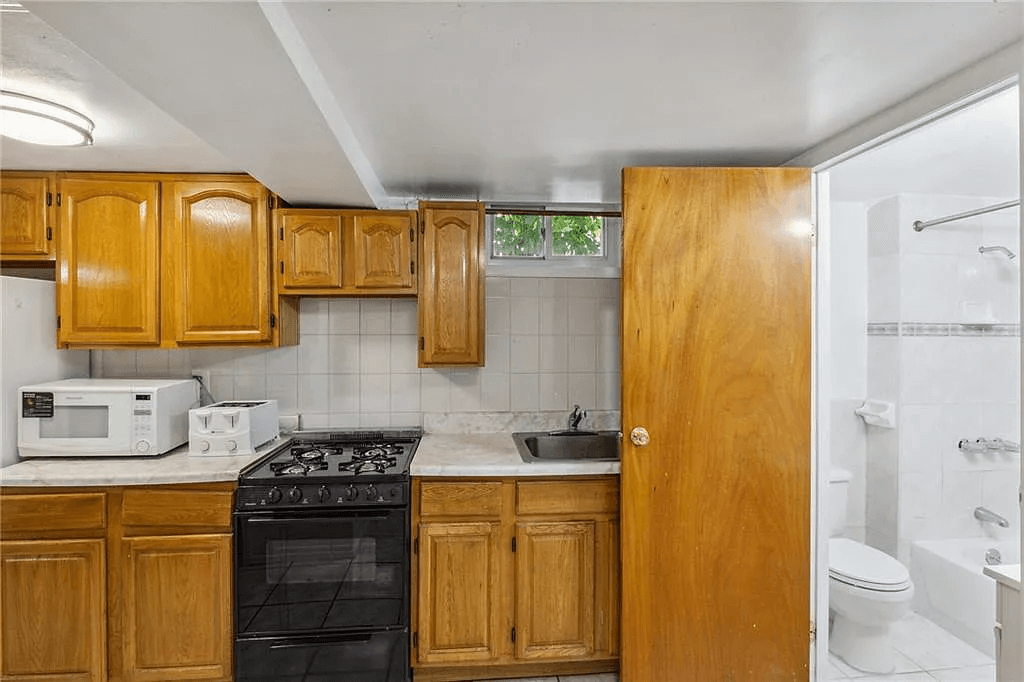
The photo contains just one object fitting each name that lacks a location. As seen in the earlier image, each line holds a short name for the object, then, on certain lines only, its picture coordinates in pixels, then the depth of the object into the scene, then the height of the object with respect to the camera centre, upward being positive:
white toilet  2.31 -1.19
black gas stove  2.13 -0.98
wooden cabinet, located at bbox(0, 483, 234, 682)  2.09 -1.00
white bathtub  2.57 -1.27
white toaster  2.37 -0.43
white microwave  2.25 -0.36
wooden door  2.15 -0.26
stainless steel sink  2.86 -0.58
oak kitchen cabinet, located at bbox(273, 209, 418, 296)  2.56 +0.42
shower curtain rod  2.47 +0.63
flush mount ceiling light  1.69 +0.72
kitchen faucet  2.87 -0.44
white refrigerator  2.21 -0.03
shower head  2.86 +0.48
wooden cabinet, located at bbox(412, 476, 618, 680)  2.25 -1.02
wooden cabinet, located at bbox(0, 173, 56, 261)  2.39 +0.55
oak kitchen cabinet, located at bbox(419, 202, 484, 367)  2.60 +0.30
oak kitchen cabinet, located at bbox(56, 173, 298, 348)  2.43 +0.35
